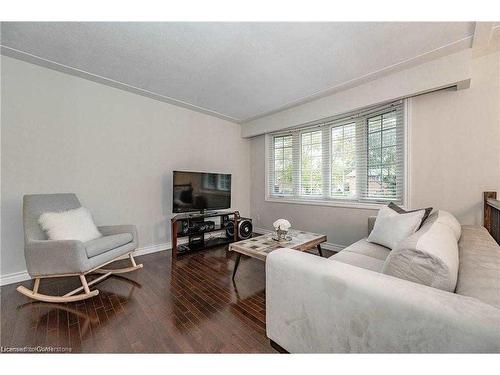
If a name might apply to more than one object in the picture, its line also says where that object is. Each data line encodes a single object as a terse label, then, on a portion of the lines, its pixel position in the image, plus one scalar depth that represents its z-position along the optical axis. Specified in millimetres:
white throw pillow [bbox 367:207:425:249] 1748
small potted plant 2420
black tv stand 3123
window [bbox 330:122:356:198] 3201
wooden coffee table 2066
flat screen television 3254
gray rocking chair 1787
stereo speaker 3725
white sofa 652
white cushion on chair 1976
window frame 2604
